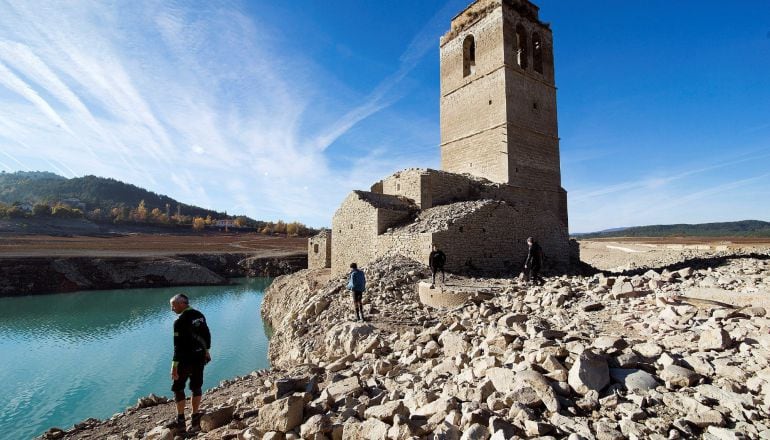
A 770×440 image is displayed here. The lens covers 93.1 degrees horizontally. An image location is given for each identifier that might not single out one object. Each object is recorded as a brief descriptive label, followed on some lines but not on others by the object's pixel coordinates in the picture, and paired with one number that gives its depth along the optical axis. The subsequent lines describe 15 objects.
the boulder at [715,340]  3.62
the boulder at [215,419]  4.59
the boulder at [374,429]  3.30
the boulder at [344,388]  4.30
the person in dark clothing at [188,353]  4.52
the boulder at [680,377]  3.20
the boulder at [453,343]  4.93
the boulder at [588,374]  3.29
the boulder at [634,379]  3.25
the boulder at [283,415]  3.89
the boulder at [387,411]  3.53
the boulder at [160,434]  4.41
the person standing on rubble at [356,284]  8.17
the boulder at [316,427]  3.63
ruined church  13.37
